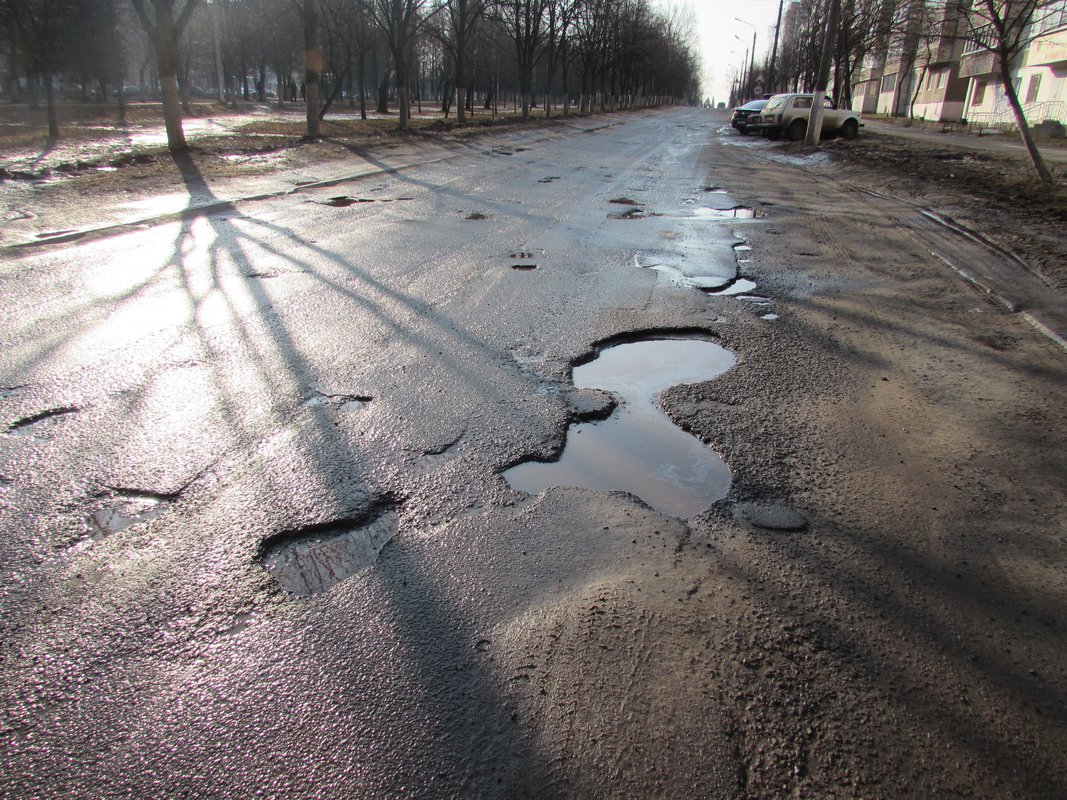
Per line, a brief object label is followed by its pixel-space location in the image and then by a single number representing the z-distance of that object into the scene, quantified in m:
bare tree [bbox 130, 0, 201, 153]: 14.05
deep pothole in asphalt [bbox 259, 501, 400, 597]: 2.24
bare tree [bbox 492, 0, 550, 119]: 37.16
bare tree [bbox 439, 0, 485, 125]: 28.48
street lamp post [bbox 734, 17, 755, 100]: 75.87
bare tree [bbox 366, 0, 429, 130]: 24.52
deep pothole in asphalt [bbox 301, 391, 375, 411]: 3.46
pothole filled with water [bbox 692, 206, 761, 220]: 10.02
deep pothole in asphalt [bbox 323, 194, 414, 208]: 10.05
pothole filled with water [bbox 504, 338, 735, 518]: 2.88
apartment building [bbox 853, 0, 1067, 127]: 29.55
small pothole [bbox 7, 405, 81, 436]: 3.11
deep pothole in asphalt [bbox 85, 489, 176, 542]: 2.44
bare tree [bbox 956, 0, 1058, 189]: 11.09
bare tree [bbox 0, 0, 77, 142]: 17.83
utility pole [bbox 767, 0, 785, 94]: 39.85
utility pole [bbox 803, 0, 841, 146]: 19.27
